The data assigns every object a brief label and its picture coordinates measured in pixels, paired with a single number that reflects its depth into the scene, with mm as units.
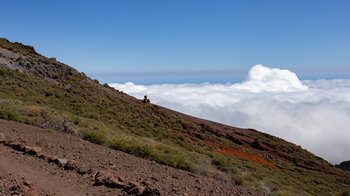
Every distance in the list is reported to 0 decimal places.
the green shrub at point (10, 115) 10750
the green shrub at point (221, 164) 12885
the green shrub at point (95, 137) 10031
